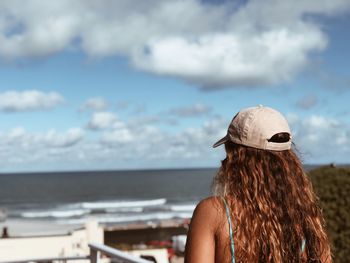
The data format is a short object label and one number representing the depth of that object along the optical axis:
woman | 1.47
